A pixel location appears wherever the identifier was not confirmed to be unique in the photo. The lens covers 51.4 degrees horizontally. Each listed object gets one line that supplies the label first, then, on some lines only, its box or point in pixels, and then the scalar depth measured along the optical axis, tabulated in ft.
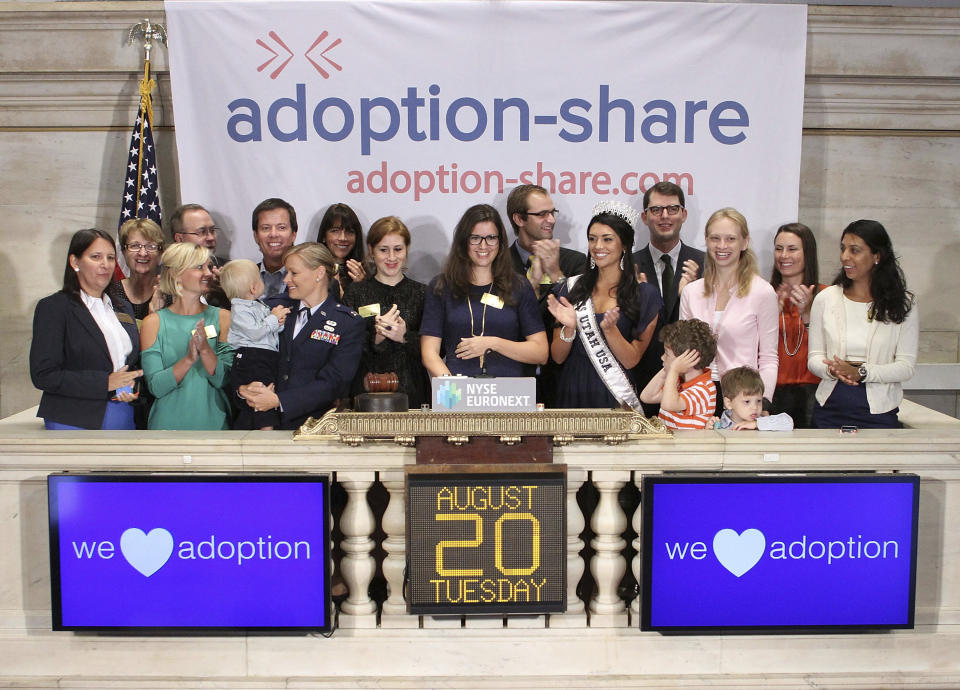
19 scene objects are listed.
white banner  21.66
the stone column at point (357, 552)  14.02
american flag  22.56
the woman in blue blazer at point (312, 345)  16.63
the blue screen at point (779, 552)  13.76
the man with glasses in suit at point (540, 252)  19.62
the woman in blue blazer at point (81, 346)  16.15
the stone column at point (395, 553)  14.01
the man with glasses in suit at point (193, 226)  20.40
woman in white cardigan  16.92
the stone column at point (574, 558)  14.05
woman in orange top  18.92
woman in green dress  16.94
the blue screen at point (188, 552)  13.71
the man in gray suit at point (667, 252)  20.40
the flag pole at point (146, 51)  22.65
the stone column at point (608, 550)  14.03
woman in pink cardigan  18.04
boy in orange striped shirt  15.89
